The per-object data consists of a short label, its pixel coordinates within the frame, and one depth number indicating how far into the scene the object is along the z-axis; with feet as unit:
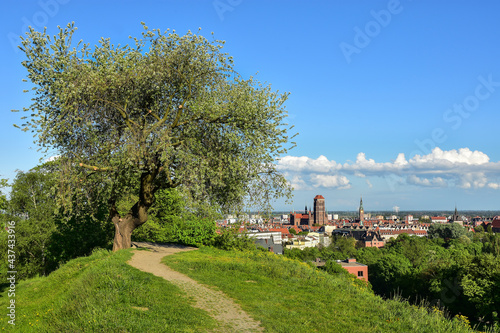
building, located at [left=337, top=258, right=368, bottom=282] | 297.94
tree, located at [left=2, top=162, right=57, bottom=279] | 121.49
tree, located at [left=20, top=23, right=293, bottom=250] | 55.83
